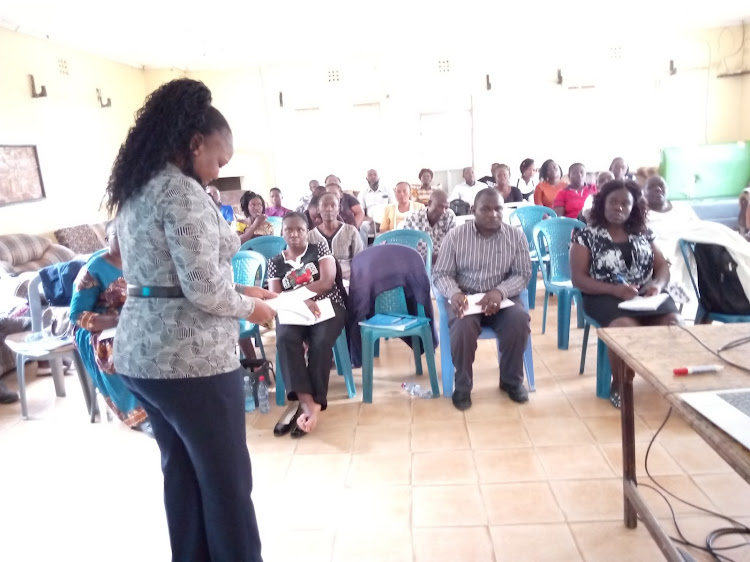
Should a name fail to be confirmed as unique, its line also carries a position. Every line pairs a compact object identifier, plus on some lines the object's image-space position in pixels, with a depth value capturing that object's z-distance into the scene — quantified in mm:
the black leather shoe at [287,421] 2748
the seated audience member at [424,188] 7148
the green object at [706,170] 7844
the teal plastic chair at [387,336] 3020
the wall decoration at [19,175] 5305
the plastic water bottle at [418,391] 3071
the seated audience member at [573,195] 5364
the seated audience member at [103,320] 2572
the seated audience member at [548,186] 5999
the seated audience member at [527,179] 6949
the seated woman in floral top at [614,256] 2881
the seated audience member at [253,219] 4918
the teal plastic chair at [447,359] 3045
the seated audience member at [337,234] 3824
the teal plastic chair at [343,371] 3127
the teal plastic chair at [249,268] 3490
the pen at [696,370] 1346
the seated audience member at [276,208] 6439
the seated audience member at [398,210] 5305
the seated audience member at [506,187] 6020
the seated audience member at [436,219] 4461
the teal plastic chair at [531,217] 4781
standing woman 1250
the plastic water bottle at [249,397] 3057
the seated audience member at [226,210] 5905
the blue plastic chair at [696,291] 2850
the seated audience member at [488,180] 6971
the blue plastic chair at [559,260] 3641
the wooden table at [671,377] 1108
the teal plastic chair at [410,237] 3895
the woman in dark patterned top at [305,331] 2807
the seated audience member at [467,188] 6736
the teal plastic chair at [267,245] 4102
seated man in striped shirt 2881
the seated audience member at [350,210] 5410
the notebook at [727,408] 1057
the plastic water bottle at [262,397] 3055
